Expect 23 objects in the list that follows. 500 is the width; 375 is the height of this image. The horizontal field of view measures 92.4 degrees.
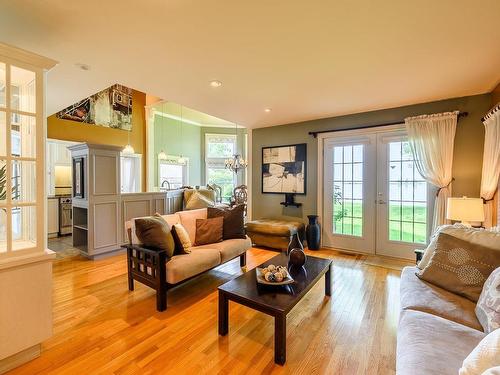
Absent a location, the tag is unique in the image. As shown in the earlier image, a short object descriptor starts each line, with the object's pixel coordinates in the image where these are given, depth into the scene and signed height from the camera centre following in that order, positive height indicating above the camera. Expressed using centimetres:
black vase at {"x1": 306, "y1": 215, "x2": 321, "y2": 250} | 443 -92
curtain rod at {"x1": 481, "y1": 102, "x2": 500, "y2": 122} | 268 +84
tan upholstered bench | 430 -89
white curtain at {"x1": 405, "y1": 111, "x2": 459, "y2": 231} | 343 +49
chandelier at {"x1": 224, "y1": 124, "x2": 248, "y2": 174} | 677 +59
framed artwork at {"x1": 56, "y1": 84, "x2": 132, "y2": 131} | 605 +200
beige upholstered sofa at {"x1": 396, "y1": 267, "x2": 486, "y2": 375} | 110 -82
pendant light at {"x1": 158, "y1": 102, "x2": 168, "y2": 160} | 718 +91
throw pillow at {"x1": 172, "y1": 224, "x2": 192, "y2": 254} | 275 -66
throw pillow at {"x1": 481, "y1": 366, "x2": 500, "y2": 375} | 69 -55
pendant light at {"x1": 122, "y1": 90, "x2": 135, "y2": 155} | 640 +98
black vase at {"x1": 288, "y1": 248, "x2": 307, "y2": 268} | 238 -74
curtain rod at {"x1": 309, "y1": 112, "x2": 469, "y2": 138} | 338 +97
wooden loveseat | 236 -84
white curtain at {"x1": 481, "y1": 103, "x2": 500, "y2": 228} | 279 +27
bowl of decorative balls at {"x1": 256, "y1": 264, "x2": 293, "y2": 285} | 195 -78
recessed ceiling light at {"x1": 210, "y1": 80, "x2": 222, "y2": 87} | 293 +124
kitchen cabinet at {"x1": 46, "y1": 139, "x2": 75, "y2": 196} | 560 +61
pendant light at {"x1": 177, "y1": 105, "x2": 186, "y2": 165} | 772 +78
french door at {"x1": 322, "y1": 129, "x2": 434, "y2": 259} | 380 -21
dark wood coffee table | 167 -87
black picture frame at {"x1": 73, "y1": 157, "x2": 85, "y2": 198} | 394 +10
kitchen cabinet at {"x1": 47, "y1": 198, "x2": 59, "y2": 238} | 535 -74
